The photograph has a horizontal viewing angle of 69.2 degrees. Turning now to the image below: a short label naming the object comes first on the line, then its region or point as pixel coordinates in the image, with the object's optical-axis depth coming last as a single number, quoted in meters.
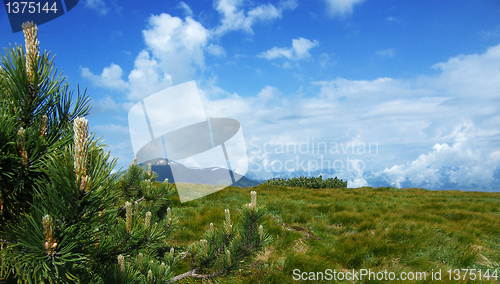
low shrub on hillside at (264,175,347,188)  20.39
